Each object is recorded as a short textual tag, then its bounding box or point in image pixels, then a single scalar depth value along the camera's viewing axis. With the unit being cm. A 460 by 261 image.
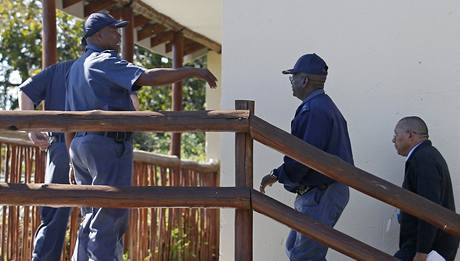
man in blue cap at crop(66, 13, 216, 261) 1009
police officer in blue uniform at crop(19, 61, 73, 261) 1155
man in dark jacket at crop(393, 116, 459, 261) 1060
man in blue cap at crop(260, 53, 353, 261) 1043
